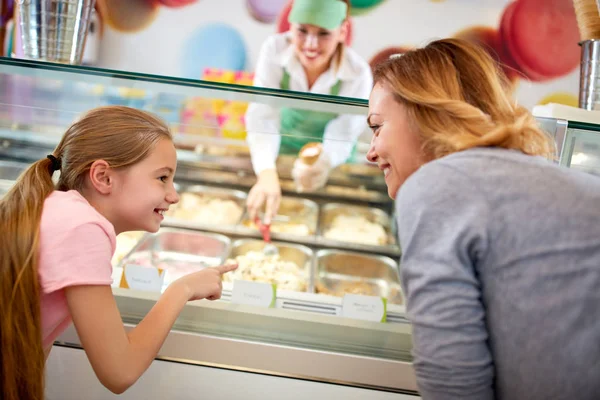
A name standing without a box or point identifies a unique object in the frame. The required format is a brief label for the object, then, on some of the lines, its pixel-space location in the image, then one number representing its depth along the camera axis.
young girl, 1.20
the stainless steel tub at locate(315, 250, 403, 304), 2.26
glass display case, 1.62
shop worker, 2.43
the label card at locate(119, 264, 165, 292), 1.77
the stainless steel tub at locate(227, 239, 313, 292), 2.29
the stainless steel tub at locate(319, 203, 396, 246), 2.61
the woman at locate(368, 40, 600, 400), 0.96
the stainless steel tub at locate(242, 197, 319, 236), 2.64
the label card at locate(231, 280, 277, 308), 1.75
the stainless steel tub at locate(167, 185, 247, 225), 2.61
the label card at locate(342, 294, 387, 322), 1.75
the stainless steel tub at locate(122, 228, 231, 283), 2.29
